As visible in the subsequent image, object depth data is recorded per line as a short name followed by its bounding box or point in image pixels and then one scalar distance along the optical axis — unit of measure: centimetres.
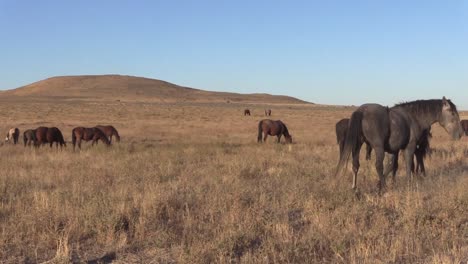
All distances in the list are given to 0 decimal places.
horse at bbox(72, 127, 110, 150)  2111
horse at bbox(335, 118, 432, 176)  1084
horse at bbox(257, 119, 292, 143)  2383
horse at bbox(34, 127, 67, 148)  2078
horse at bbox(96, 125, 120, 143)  2389
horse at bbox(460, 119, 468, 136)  2726
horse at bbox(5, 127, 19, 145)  2322
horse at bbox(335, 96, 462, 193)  941
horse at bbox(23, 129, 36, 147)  2111
